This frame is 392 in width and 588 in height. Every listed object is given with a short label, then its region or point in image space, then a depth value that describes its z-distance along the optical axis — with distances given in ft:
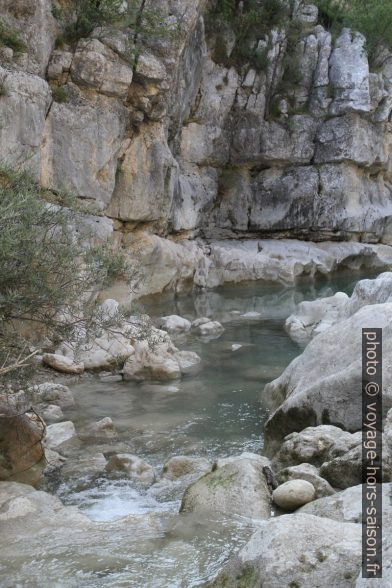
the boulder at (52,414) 34.99
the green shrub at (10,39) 58.08
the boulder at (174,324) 64.49
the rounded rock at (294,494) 20.90
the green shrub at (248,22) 103.04
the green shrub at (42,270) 21.27
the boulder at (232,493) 21.20
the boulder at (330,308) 44.32
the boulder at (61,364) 44.34
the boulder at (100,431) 32.55
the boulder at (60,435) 30.86
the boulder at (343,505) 17.78
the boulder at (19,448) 24.94
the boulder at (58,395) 37.25
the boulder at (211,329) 63.98
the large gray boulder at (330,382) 26.68
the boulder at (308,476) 21.18
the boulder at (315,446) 23.47
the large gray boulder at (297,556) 13.29
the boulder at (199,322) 67.13
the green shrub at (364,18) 115.24
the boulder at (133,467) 26.40
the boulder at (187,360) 47.94
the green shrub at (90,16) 65.46
